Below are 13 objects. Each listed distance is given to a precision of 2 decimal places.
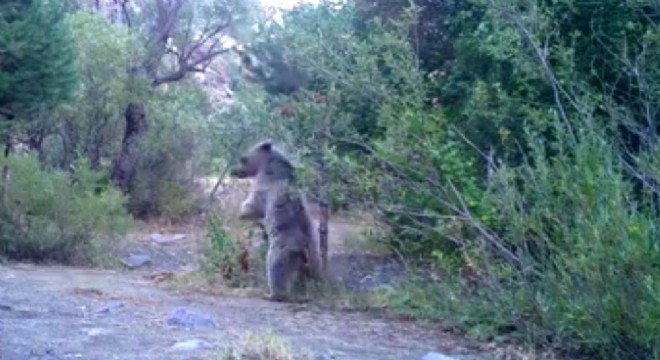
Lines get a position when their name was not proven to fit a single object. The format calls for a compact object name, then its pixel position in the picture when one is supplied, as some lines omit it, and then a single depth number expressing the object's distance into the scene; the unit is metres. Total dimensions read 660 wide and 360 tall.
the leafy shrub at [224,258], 16.08
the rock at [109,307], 12.00
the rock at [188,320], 10.81
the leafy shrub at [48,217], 20.08
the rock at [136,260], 21.33
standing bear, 14.73
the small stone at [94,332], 9.96
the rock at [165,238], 25.83
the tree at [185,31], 31.77
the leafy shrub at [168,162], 29.73
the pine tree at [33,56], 19.12
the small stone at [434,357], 9.27
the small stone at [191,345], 9.02
